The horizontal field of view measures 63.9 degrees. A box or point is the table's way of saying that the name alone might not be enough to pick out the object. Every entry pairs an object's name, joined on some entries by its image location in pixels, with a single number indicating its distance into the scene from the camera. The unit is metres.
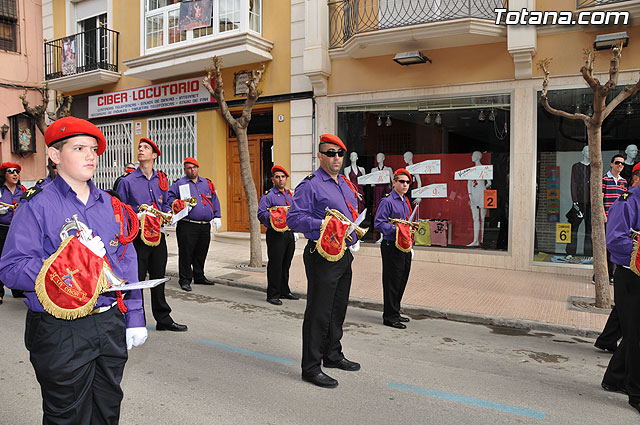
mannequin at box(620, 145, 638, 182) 10.18
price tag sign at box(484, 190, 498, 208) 11.43
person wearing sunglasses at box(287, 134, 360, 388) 4.59
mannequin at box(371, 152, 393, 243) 12.80
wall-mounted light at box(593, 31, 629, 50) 9.75
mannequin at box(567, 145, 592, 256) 10.68
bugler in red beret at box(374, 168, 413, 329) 6.60
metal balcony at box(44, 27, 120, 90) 17.02
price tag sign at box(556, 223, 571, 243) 10.89
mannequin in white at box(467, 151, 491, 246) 11.61
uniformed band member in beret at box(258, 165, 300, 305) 8.12
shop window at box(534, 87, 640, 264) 10.52
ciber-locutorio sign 15.23
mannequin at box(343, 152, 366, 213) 13.16
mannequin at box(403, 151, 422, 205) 12.41
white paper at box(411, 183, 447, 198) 12.15
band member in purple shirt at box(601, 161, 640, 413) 4.13
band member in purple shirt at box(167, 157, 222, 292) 8.88
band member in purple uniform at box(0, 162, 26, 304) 7.84
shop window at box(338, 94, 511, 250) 11.39
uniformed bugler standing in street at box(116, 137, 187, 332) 6.04
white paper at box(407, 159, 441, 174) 12.18
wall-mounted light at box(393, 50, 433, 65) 11.34
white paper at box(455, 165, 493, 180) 11.51
